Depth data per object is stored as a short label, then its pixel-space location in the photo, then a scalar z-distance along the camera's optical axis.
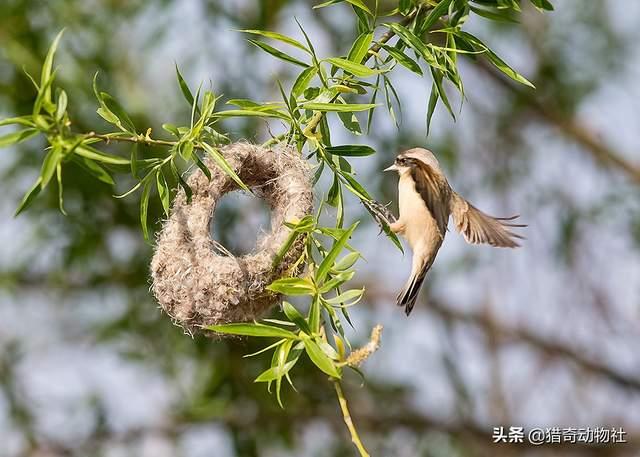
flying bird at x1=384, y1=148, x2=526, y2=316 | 5.84
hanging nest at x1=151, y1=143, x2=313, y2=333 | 5.04
